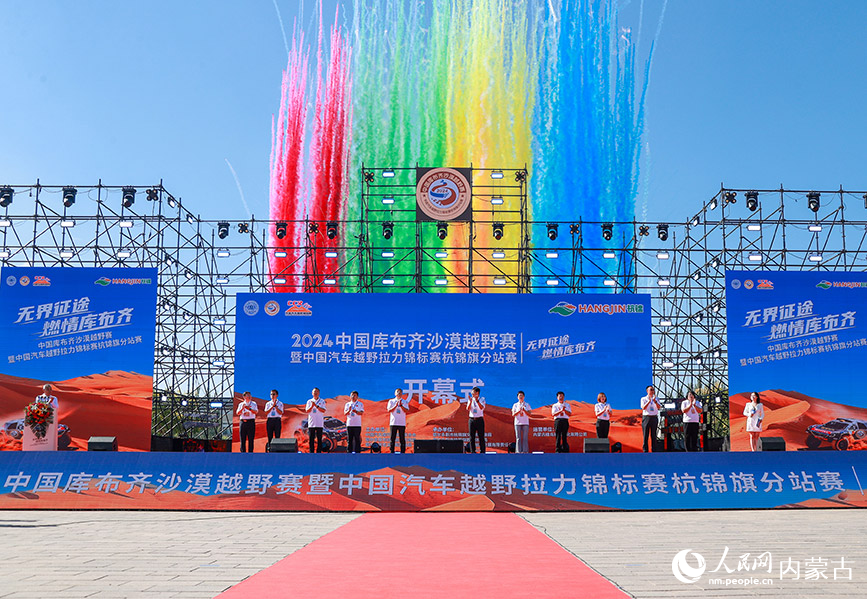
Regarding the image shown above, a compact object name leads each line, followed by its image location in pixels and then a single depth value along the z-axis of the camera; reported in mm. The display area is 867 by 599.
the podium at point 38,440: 15094
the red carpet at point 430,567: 4395
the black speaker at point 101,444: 12984
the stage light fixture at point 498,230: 17538
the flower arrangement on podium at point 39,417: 14875
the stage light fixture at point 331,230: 17922
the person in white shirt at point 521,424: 14531
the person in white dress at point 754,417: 14102
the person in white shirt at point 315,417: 14211
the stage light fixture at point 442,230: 17531
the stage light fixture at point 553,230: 17922
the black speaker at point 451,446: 11836
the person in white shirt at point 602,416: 15078
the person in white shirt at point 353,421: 13719
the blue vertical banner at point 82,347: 15672
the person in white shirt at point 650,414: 15094
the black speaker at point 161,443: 16344
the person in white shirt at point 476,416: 14125
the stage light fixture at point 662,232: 18719
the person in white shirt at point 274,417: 15062
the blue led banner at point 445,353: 15773
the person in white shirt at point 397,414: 14102
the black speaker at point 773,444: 12078
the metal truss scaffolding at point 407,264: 18344
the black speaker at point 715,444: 16344
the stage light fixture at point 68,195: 17516
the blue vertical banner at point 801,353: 15914
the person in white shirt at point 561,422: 14609
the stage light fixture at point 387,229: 17528
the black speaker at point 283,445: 11844
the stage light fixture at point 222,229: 19153
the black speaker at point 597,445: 12406
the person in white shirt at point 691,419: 14055
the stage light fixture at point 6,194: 17453
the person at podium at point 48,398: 14805
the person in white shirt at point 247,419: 14641
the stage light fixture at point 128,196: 17672
